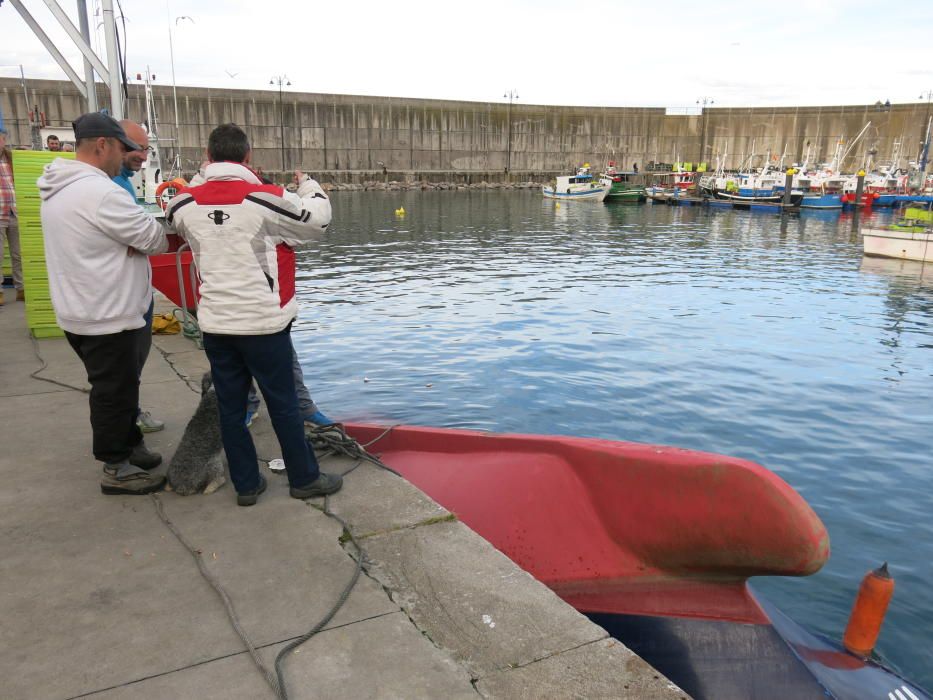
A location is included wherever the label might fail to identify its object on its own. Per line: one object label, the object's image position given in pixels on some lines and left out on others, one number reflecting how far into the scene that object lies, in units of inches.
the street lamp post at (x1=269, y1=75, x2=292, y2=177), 2329.0
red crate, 294.7
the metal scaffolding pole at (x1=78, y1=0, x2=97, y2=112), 373.4
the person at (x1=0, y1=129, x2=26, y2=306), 324.2
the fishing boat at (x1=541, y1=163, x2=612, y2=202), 2080.5
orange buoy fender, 146.6
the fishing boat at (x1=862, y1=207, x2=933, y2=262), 854.8
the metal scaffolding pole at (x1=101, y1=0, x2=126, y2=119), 321.4
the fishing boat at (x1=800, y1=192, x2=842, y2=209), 1808.6
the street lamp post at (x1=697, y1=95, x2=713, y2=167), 2908.0
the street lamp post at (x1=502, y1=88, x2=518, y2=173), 2714.1
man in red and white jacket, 131.2
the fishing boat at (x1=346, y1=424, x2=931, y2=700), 136.5
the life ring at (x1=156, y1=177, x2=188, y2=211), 701.4
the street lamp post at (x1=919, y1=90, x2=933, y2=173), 2640.3
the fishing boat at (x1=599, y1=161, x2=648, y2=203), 2112.5
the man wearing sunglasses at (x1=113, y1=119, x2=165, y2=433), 158.1
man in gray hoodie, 138.6
